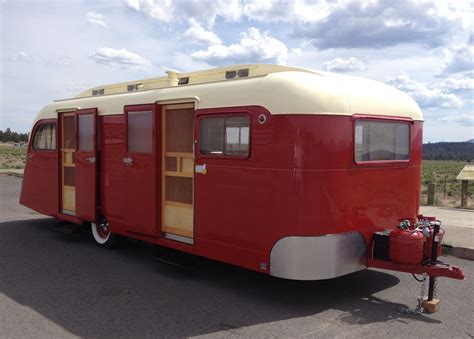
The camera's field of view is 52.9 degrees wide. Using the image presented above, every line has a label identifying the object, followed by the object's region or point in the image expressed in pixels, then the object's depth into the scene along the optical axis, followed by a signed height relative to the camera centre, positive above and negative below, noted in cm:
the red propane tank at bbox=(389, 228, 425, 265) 518 -108
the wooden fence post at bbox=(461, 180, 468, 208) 1266 -122
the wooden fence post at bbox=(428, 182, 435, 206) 1301 -123
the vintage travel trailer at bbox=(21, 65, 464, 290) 507 -30
